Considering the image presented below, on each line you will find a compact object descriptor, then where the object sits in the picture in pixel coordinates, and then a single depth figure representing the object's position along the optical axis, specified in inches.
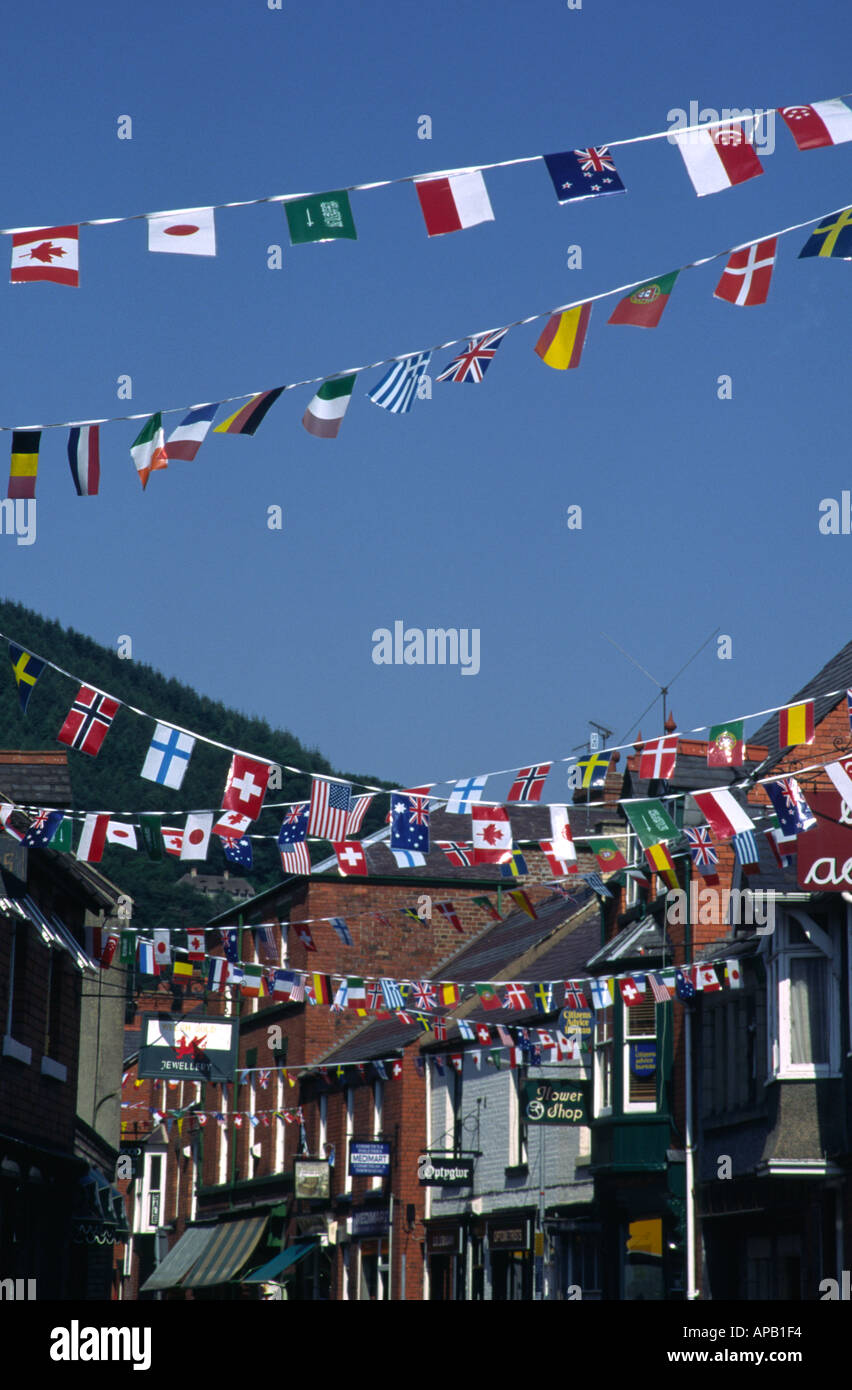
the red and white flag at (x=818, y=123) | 387.5
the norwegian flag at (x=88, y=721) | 607.2
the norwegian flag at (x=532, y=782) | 682.8
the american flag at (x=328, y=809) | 669.3
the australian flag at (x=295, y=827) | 684.7
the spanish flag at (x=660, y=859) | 711.1
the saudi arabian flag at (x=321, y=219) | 406.0
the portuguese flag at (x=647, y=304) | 430.6
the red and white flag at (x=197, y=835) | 681.0
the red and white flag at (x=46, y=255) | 409.4
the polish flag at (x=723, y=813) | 629.0
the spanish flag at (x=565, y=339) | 445.7
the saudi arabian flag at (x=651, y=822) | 660.1
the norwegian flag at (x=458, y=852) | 748.0
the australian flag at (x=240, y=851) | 675.4
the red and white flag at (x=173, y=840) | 701.3
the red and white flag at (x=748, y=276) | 430.3
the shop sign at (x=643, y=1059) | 1099.9
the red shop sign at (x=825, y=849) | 771.4
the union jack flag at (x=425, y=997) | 1162.9
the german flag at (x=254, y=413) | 470.9
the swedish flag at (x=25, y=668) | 585.9
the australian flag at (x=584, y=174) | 405.1
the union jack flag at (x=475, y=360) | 452.1
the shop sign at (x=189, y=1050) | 1141.1
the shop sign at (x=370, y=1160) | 1408.7
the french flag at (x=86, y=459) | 496.4
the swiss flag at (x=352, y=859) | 784.9
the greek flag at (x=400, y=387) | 459.2
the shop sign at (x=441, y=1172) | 1332.4
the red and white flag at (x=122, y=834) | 691.4
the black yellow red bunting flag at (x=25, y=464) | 492.4
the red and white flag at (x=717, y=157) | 393.4
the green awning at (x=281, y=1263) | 1632.6
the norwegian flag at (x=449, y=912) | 976.6
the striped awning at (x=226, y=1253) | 1759.4
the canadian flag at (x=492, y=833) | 669.9
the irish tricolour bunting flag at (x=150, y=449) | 485.1
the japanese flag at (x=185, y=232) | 402.6
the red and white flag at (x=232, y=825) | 640.4
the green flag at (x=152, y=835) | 698.8
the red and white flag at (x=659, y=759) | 659.4
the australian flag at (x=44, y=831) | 697.6
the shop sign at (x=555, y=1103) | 1090.7
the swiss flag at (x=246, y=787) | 619.8
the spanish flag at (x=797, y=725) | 603.5
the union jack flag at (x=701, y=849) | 759.7
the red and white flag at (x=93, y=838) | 686.5
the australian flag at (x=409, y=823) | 660.1
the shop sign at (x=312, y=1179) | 1587.1
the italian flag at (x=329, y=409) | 472.4
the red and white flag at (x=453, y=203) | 405.1
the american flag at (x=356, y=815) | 679.1
